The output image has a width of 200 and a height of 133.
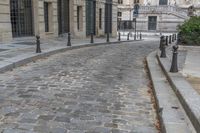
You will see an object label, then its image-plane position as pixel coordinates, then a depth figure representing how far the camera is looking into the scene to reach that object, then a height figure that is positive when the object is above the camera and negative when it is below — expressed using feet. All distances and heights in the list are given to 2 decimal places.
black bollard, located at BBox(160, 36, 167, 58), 39.87 -3.85
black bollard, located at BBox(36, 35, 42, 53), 42.26 -3.23
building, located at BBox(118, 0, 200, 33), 185.68 +3.05
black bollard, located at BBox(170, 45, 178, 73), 28.83 -3.78
